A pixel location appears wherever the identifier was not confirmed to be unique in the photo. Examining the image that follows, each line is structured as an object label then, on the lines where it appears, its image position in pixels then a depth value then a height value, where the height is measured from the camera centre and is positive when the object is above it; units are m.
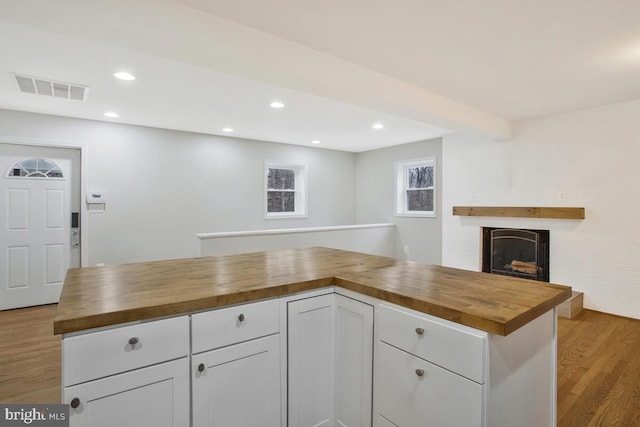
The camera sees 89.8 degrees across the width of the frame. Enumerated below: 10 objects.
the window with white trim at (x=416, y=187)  5.76 +0.46
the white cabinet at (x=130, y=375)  1.05 -0.58
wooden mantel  3.83 +0.02
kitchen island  1.09 -0.51
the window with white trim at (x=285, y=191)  6.02 +0.40
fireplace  4.20 -0.55
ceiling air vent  2.91 +1.18
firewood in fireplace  4.27 -0.74
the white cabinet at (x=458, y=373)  1.09 -0.61
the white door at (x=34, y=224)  3.87 -0.17
